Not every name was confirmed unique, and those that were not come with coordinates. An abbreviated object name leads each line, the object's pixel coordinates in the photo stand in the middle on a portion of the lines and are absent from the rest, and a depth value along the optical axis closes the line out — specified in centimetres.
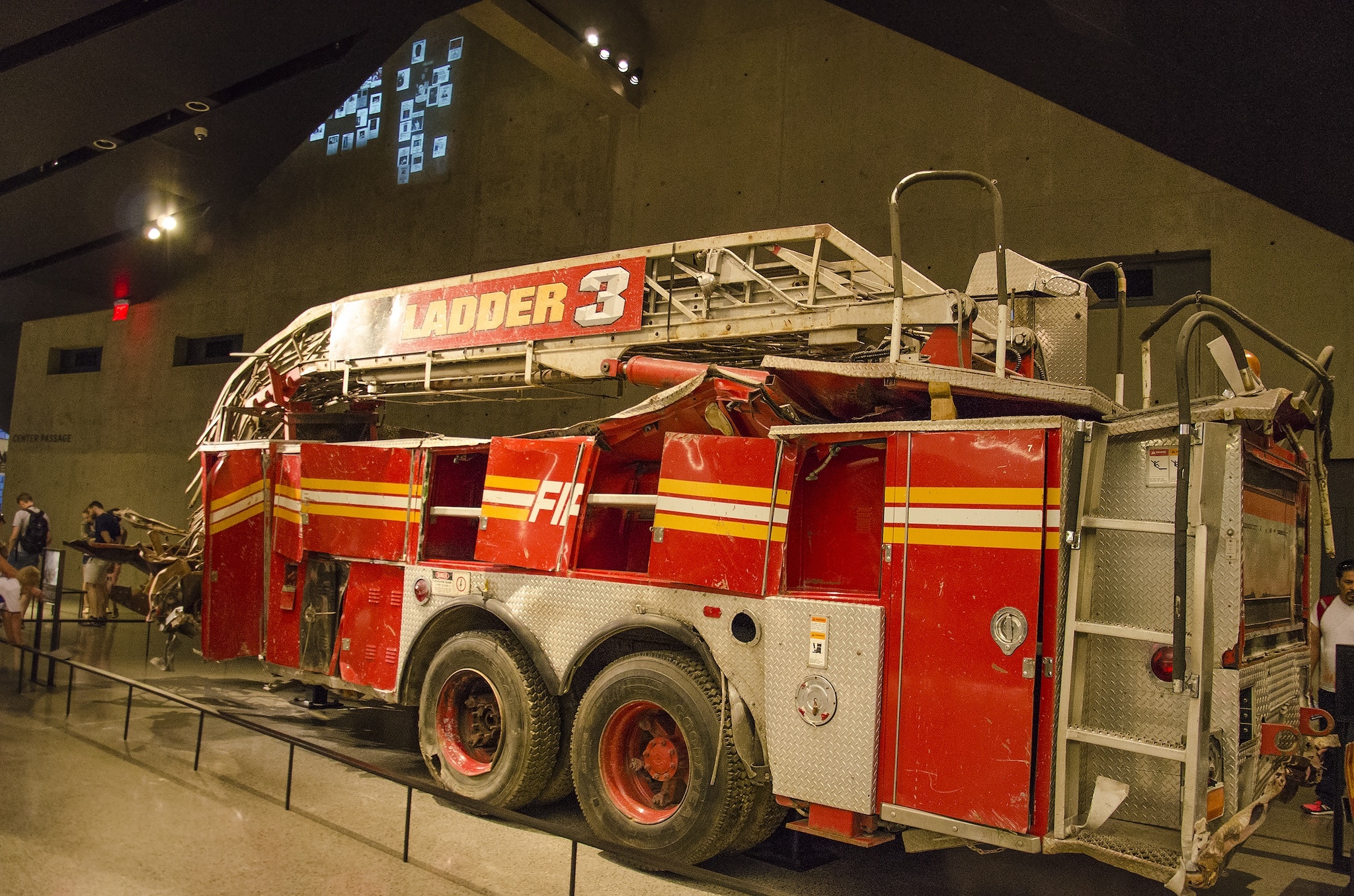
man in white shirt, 688
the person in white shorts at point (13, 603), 1012
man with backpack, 1466
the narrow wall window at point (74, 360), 1989
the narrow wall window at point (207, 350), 1755
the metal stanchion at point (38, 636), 952
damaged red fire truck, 408
